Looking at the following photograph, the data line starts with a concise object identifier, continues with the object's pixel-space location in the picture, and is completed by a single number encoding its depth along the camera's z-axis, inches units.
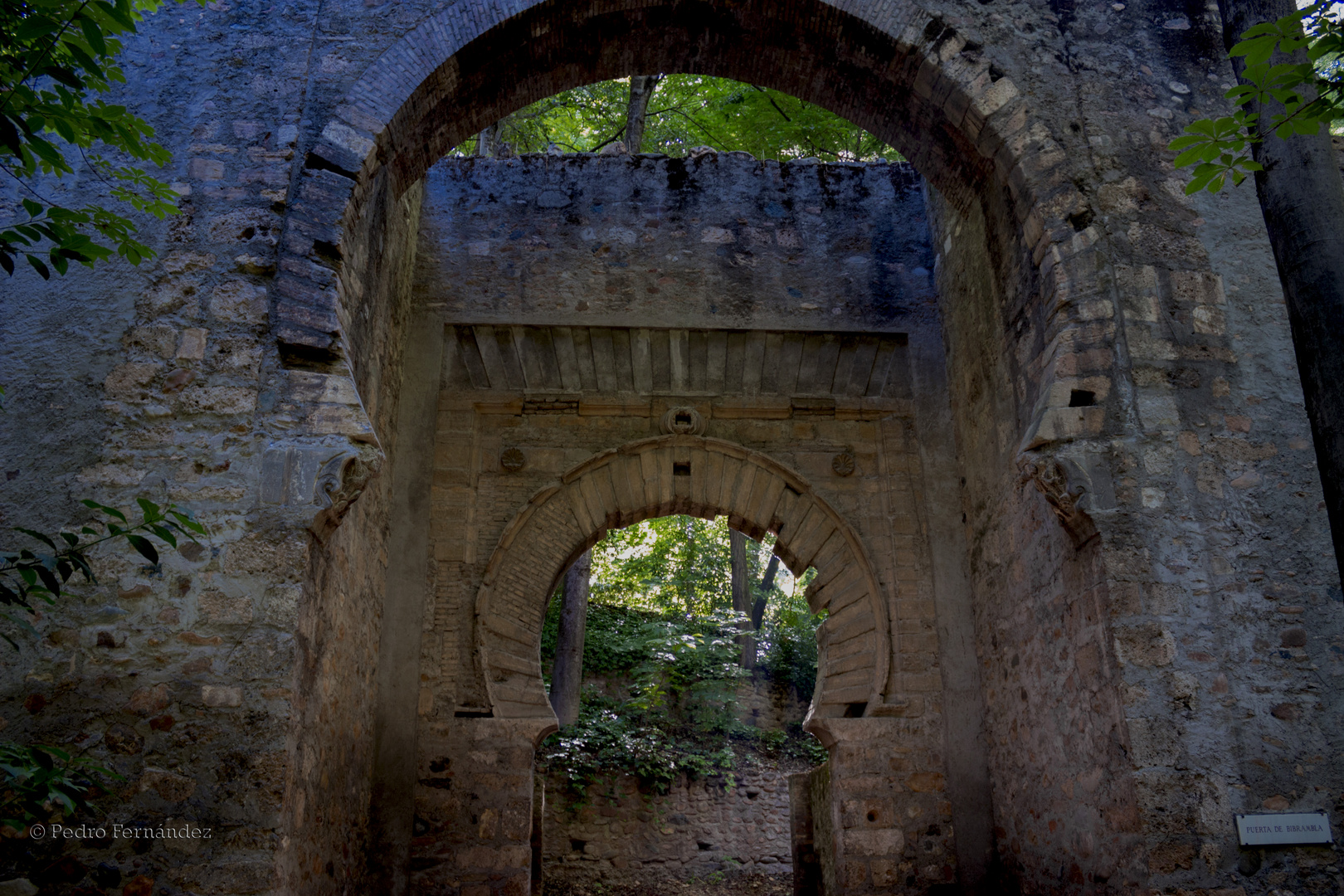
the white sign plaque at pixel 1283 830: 142.9
